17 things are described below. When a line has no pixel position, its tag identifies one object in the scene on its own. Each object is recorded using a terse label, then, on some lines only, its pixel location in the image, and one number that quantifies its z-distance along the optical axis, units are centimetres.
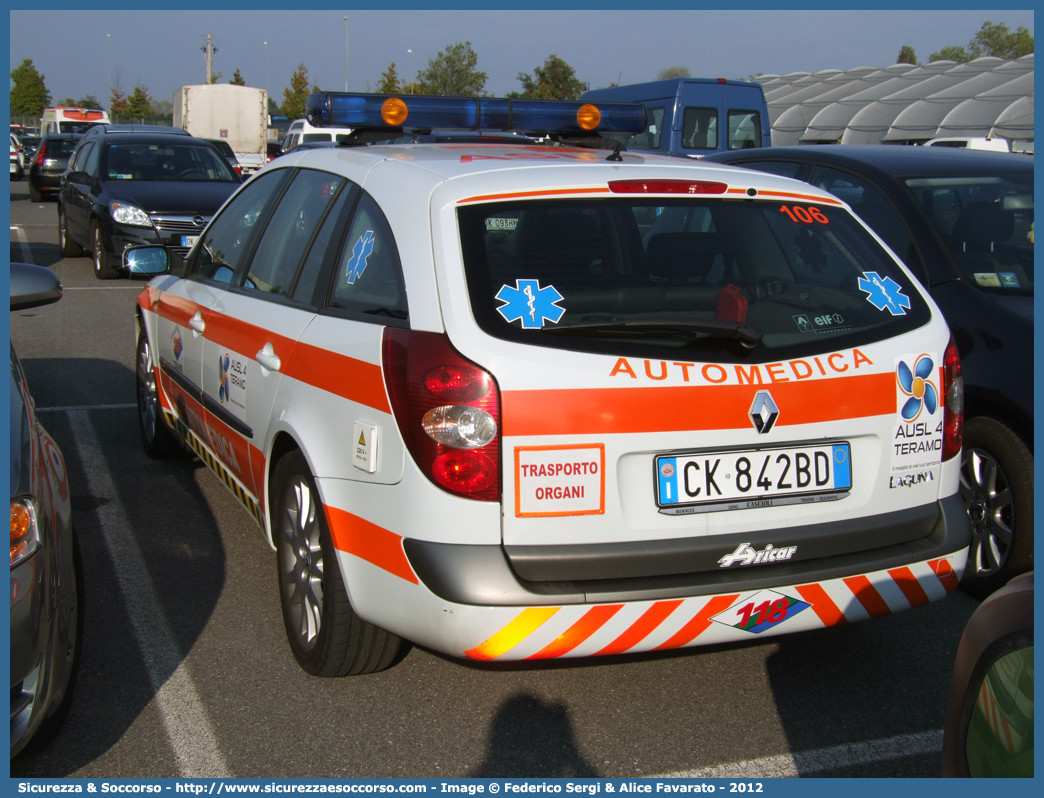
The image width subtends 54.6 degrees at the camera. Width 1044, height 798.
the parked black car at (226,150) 2080
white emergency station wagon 262
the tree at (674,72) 6756
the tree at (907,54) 9919
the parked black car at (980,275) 385
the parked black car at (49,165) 2655
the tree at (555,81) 5319
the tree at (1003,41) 8606
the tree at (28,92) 8481
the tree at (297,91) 7081
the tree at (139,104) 7839
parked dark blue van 1664
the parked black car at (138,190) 1227
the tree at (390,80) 6297
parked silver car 257
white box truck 3084
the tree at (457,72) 5784
